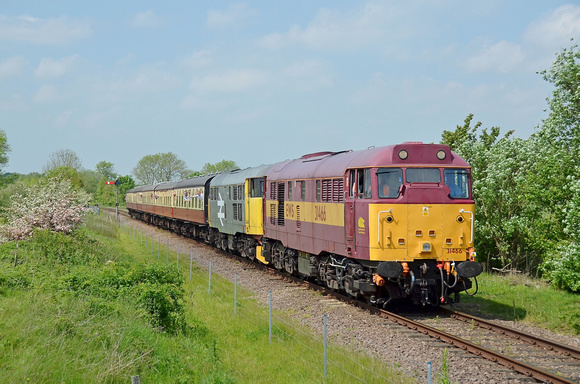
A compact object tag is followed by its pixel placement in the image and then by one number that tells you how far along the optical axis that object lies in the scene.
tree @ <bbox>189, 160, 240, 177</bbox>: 127.62
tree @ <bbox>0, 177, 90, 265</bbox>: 20.67
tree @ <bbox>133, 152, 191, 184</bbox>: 129.12
